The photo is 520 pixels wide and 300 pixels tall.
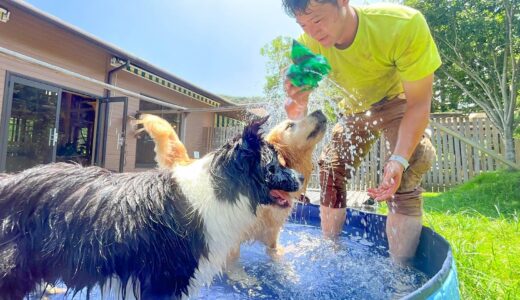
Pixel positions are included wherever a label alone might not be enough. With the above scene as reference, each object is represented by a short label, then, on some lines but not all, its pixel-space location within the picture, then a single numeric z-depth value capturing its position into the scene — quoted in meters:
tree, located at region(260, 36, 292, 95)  18.65
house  7.16
